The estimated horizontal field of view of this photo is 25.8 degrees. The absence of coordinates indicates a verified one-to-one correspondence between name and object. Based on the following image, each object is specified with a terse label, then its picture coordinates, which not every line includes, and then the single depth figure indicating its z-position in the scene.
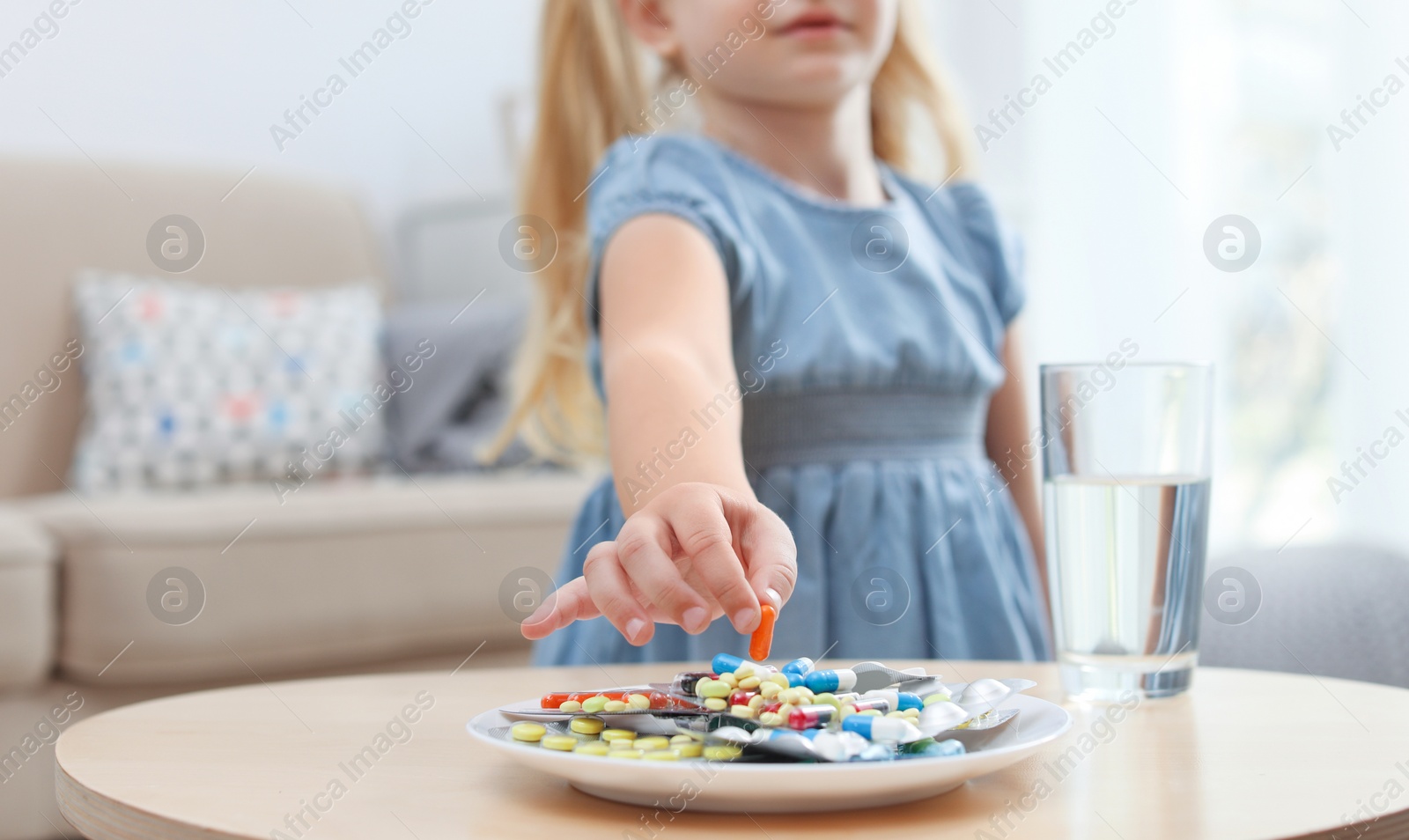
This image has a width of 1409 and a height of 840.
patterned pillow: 3.01
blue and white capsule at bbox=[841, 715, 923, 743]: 1.15
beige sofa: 2.17
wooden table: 1.13
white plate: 1.12
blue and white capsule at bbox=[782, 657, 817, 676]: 1.23
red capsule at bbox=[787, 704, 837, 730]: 1.16
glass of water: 1.32
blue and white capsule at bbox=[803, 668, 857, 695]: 1.21
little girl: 1.59
